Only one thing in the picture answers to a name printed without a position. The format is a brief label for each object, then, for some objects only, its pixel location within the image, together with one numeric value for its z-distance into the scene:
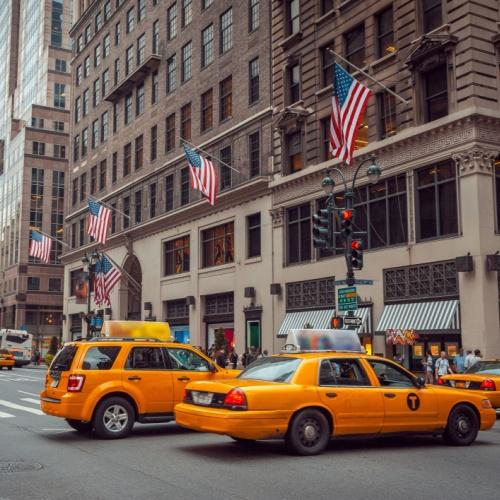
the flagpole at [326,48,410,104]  26.62
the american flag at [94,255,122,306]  40.94
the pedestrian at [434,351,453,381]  23.92
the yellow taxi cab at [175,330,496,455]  10.59
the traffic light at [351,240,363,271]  20.95
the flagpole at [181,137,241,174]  38.00
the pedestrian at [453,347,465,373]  23.35
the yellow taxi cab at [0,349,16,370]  48.56
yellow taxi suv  12.87
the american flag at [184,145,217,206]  33.76
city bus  60.41
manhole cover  9.60
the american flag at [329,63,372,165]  23.42
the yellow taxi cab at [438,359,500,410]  16.39
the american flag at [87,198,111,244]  41.19
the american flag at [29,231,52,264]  44.59
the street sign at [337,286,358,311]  21.23
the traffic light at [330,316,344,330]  21.08
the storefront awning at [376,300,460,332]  24.89
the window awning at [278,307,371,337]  28.91
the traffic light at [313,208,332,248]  20.97
